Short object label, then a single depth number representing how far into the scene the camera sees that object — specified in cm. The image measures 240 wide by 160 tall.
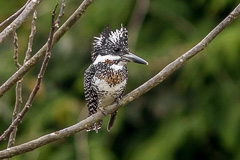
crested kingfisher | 828
